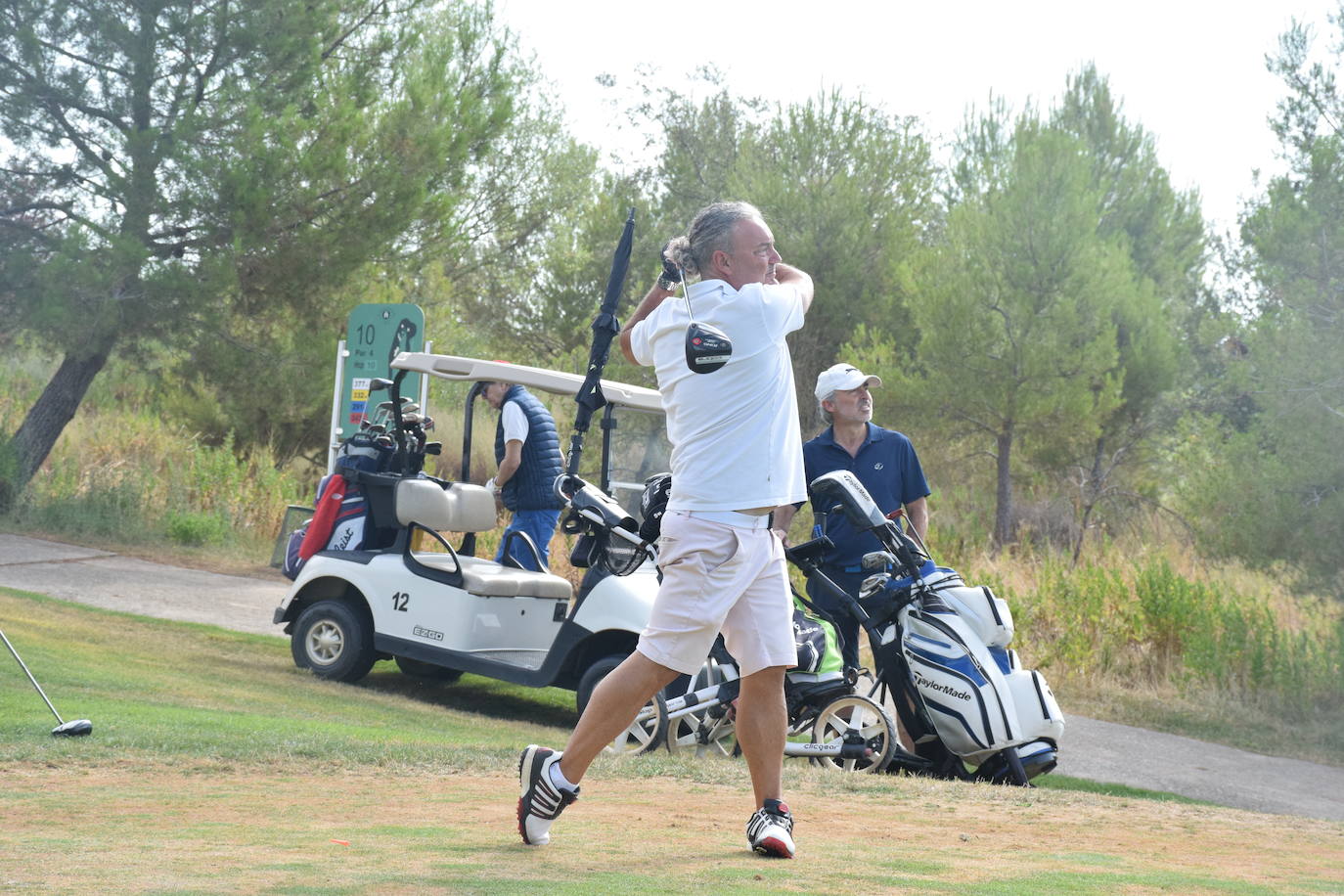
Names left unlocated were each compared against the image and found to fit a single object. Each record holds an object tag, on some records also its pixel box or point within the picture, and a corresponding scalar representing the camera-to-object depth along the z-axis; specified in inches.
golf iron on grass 446.9
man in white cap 547.2
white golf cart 613.0
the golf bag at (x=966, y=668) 494.0
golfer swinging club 296.7
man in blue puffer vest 697.0
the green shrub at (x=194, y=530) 1188.5
